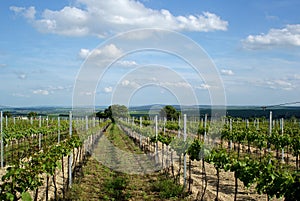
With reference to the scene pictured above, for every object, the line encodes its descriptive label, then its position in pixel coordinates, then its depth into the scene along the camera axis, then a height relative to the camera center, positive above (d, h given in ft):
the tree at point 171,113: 198.22 -2.34
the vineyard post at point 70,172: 36.32 -6.49
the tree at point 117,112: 155.79 -1.62
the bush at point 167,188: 33.88 -7.92
